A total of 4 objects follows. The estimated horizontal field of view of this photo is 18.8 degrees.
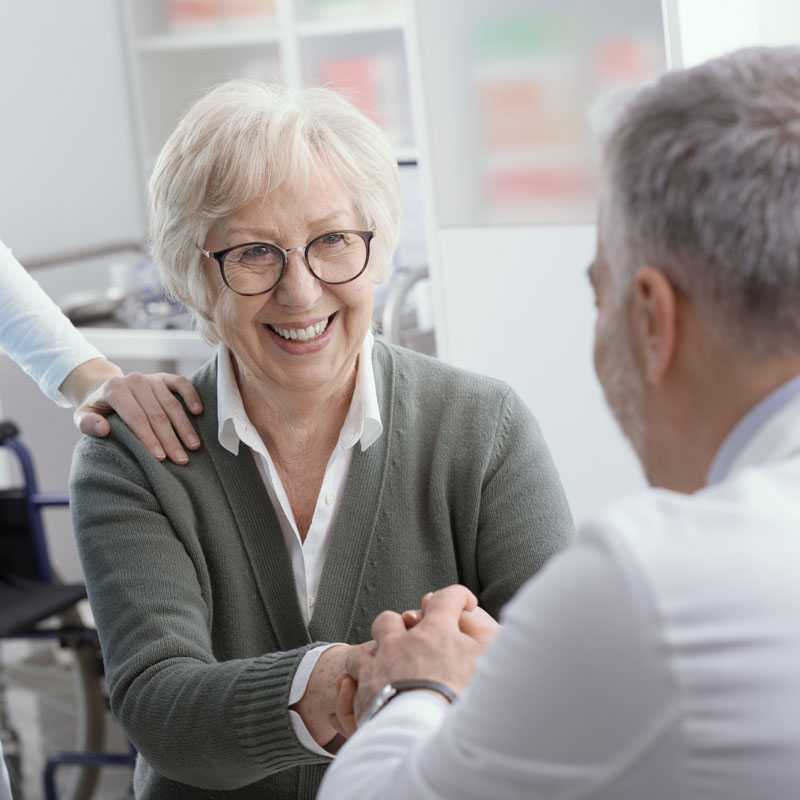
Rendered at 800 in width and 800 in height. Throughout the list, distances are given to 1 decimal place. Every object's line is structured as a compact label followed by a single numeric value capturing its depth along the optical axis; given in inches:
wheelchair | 108.5
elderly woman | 76.3
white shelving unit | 148.2
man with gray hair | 55.4
